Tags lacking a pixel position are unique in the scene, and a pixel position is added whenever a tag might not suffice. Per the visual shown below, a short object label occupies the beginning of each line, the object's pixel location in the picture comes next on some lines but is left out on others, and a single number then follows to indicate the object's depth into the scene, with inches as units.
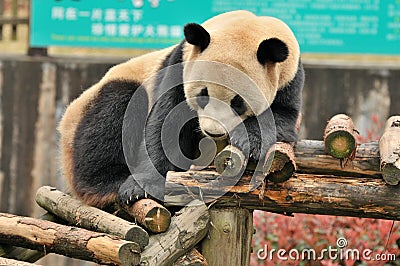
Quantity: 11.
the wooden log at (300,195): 350.6
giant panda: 366.2
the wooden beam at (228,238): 352.6
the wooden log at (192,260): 341.4
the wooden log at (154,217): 339.3
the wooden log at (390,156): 346.1
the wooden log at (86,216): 328.4
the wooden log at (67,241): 317.8
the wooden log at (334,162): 379.5
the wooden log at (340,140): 353.5
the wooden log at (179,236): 330.8
